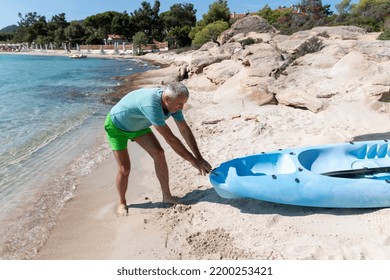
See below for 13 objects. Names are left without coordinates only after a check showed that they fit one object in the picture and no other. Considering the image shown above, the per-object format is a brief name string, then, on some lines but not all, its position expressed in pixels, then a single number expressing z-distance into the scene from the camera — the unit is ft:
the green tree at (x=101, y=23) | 242.37
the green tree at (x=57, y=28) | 272.31
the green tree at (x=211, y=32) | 132.16
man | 10.32
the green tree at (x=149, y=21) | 234.79
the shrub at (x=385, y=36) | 39.90
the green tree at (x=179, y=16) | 223.43
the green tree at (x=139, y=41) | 197.67
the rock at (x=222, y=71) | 41.54
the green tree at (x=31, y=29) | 301.63
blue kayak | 10.87
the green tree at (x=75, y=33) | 253.85
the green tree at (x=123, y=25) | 235.81
